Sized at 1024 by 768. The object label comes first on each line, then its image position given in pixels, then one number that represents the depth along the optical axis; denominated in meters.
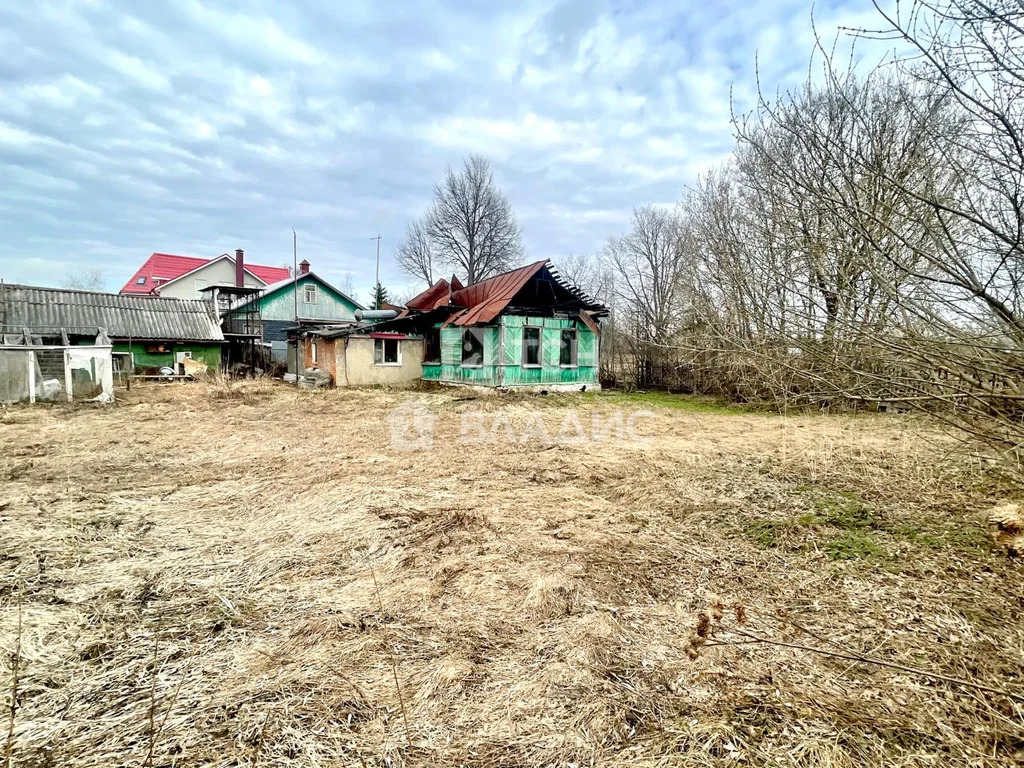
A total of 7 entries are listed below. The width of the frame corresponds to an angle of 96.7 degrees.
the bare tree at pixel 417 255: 31.47
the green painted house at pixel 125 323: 16.00
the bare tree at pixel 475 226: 29.05
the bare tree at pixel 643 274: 18.84
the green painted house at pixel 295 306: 25.48
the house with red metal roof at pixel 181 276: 30.20
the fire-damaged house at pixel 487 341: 14.99
